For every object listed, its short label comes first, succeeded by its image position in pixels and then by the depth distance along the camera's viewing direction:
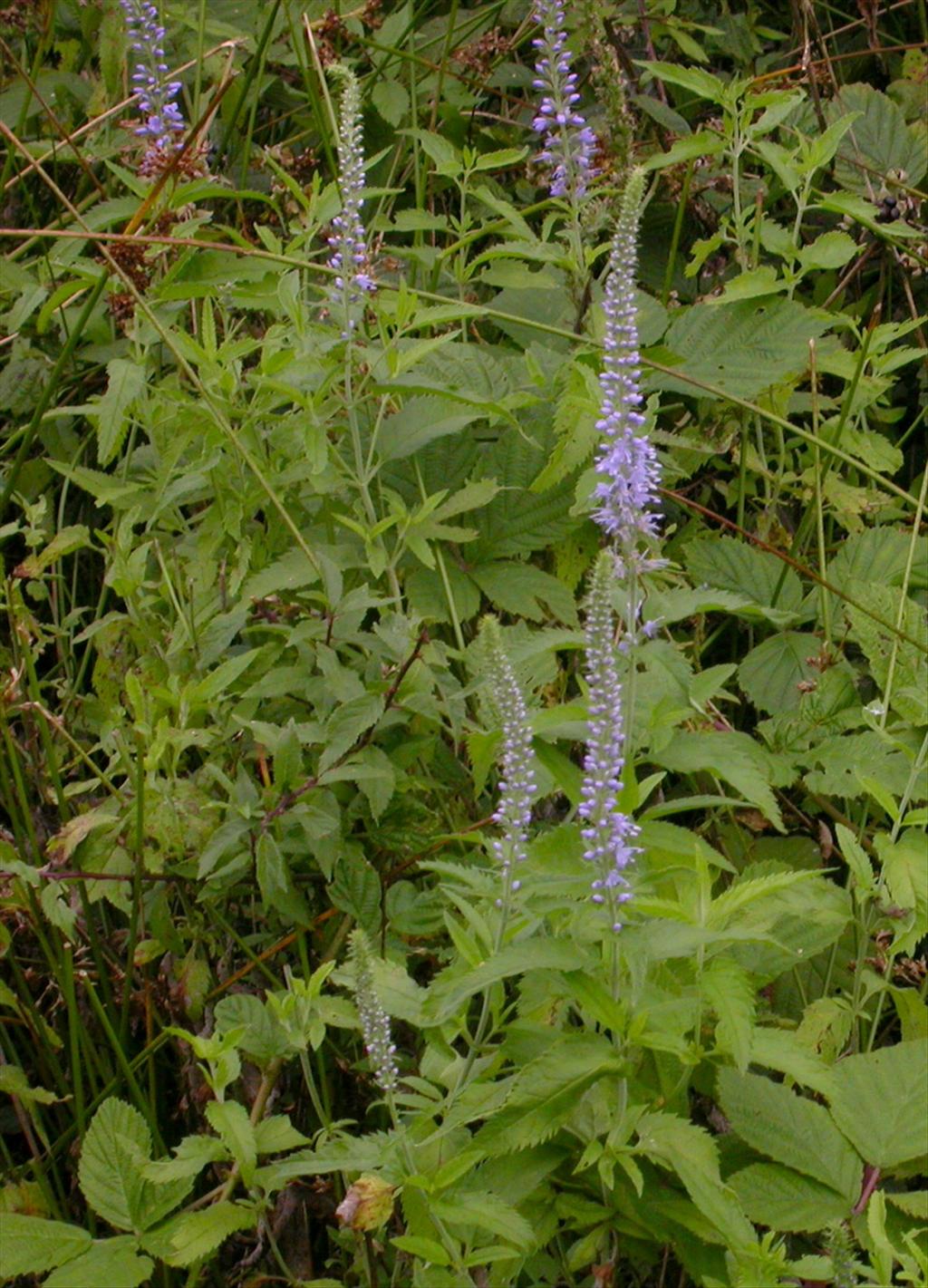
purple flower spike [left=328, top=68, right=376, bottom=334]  2.19
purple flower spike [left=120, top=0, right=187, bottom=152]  2.71
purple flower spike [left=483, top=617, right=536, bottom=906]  1.50
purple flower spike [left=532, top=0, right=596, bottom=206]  2.64
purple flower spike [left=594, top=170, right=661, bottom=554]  1.72
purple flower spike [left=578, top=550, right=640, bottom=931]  1.48
